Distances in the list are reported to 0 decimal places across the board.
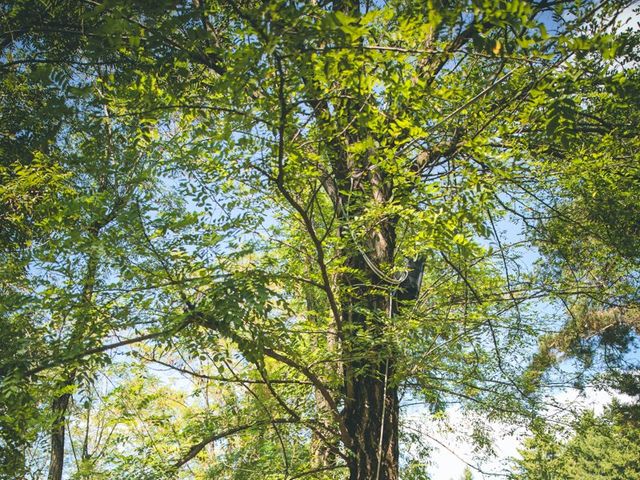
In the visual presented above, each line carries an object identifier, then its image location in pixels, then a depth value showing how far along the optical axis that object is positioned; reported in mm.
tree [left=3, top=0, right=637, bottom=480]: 2172
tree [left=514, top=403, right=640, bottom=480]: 4727
